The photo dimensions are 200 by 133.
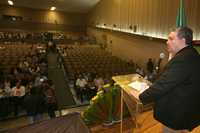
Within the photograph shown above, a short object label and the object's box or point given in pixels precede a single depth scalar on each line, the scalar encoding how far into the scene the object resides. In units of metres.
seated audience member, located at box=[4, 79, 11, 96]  4.15
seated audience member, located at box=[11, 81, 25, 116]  4.08
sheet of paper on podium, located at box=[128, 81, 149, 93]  1.26
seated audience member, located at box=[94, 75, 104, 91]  5.06
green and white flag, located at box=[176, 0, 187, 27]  2.05
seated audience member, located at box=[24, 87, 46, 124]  3.38
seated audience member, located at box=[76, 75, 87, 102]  5.02
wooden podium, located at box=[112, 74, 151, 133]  1.27
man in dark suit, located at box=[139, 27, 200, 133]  0.96
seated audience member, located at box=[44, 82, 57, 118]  3.69
